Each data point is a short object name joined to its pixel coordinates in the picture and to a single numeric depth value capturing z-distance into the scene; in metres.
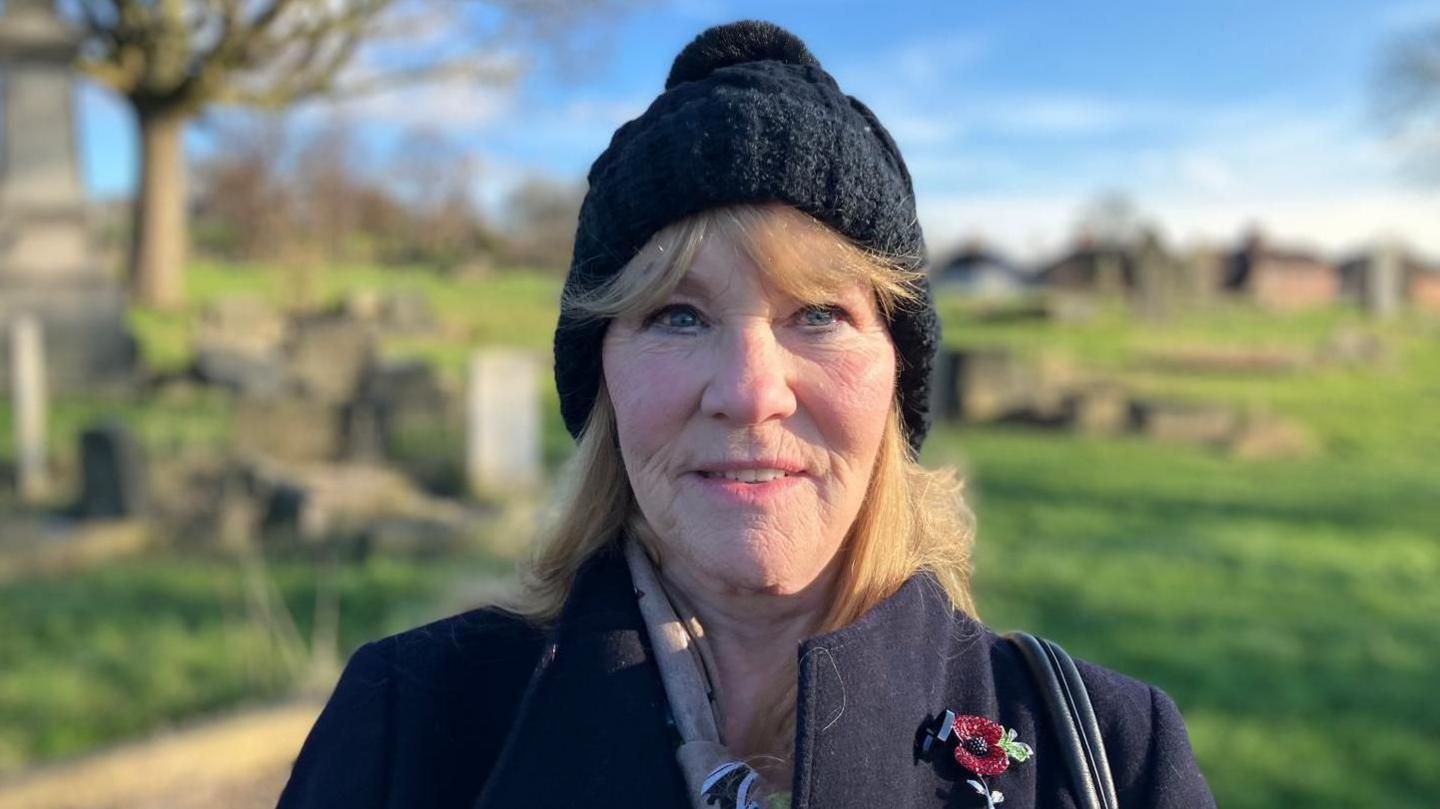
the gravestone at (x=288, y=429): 10.08
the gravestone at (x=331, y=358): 13.09
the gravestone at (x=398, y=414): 10.38
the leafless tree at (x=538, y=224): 41.12
